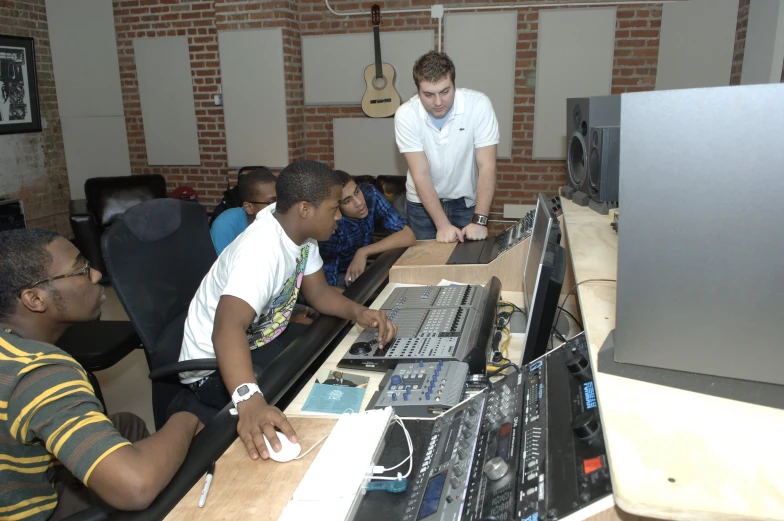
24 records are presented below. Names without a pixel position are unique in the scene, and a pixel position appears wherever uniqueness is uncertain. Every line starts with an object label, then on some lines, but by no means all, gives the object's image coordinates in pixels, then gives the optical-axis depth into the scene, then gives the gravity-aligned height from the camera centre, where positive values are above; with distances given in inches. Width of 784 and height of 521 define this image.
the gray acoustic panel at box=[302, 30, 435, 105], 185.2 +23.5
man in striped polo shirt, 37.7 -19.0
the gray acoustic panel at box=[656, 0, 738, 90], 162.7 +24.6
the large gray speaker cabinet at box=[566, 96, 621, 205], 78.0 -2.8
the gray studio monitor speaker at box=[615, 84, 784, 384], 25.5 -4.7
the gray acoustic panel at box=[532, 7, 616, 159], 171.2 +21.0
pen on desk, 37.7 -24.3
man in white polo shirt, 103.7 -4.7
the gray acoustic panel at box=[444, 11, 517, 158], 177.6 +24.1
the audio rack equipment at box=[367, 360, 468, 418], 45.4 -22.0
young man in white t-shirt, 53.7 -17.3
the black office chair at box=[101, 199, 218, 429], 65.3 -17.9
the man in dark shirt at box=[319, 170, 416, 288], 98.1 -19.4
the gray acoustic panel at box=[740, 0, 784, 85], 133.5 +20.9
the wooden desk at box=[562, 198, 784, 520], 22.3 -14.3
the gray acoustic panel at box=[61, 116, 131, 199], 202.7 -5.8
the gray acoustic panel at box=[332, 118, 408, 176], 192.9 -5.7
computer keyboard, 34.6 -22.6
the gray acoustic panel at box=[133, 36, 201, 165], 204.7 +12.3
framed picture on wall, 176.4 +14.9
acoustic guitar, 187.3 +13.5
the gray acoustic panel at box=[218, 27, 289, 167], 188.5 +11.9
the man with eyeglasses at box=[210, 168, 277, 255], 103.3 -13.9
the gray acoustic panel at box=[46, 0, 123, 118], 196.1 +27.3
